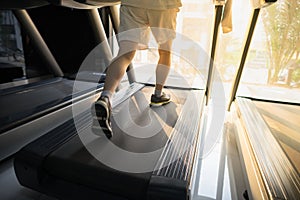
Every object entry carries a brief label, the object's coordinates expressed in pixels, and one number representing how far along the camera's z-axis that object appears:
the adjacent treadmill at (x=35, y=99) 1.25
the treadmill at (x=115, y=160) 0.83
